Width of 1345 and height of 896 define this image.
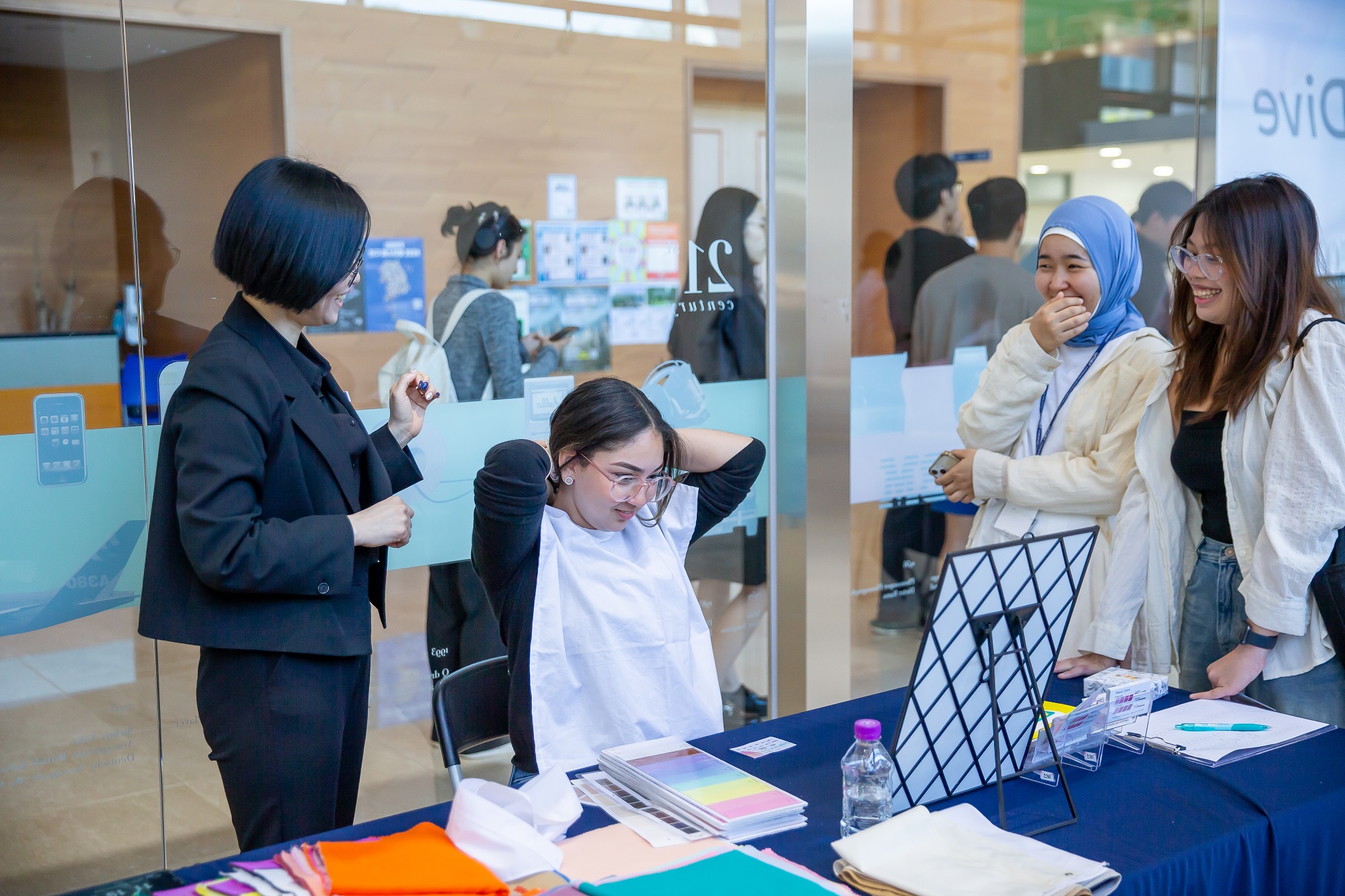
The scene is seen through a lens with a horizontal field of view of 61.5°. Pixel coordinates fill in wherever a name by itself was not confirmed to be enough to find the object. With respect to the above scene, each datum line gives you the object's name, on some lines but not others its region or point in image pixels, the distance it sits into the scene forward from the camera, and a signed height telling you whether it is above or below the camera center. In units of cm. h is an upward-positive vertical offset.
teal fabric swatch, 129 -67
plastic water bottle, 149 -63
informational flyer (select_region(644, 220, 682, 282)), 311 +15
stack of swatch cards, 149 -67
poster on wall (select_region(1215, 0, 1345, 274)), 441 +82
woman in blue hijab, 255 -22
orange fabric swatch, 125 -63
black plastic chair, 202 -72
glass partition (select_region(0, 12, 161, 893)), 235 -30
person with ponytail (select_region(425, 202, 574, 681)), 283 -10
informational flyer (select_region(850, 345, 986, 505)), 357 -37
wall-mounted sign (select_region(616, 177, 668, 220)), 306 +30
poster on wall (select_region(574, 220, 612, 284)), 299 +15
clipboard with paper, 180 -72
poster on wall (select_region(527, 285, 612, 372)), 296 -3
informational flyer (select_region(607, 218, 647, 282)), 304 +16
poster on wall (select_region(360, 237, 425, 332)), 273 +7
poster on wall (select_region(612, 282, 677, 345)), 307 -1
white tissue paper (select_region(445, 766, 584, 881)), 133 -63
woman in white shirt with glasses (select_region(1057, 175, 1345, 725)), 213 -34
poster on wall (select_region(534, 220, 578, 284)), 294 +15
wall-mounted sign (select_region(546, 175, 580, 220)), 294 +29
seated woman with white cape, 194 -50
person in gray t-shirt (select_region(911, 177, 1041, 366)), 369 +5
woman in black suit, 178 -34
